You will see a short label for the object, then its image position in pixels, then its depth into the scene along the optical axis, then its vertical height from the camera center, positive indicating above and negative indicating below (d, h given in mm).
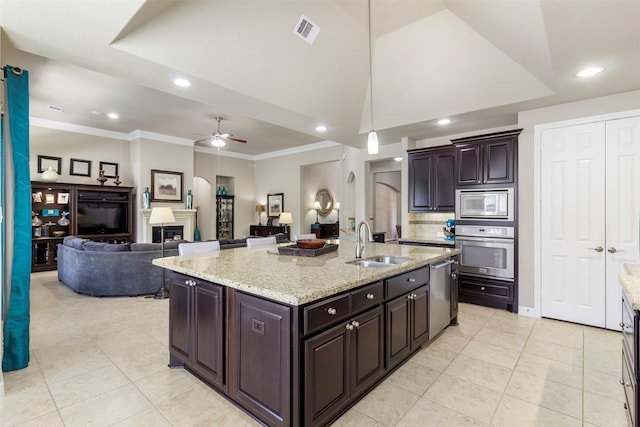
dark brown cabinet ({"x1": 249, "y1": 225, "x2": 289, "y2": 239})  9633 -524
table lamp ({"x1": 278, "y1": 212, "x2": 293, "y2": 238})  8656 -123
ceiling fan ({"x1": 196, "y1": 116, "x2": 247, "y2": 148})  6022 +1541
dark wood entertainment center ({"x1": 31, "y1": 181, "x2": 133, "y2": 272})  6574 +47
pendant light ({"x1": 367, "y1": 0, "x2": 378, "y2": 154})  3087 +734
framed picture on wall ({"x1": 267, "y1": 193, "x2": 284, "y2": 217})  9859 +317
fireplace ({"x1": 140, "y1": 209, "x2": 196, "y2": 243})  7461 -321
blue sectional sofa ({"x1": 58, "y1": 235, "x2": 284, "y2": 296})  4734 -860
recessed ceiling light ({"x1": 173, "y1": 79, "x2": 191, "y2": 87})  2975 +1307
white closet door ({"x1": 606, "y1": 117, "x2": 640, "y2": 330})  3307 +124
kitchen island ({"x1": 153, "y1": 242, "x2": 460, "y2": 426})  1667 -751
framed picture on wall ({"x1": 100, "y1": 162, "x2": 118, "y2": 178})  7438 +1118
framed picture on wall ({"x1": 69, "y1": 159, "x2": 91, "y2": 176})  7044 +1094
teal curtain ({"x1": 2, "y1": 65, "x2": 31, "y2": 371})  2523 -110
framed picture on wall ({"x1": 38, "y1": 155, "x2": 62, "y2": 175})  6648 +1128
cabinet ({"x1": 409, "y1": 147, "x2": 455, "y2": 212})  4703 +538
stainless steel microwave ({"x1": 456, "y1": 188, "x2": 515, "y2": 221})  4086 +132
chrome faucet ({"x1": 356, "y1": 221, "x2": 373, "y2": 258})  2850 -266
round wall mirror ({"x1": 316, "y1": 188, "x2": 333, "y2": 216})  10539 +439
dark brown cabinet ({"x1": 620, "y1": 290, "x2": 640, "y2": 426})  1352 -732
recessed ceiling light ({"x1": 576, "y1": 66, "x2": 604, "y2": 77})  2850 +1354
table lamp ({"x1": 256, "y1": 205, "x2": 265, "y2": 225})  10203 +175
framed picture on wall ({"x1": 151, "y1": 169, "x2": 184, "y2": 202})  7676 +729
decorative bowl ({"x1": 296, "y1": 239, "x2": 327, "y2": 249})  3188 -320
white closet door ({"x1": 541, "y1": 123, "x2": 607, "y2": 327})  3508 -123
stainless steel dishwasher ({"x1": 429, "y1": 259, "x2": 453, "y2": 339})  3004 -869
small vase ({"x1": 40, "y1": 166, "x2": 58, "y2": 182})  6422 +822
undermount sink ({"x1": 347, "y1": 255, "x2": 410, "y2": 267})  2758 -449
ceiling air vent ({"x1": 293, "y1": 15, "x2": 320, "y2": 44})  2881 +1790
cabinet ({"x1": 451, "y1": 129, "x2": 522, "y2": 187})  4051 +766
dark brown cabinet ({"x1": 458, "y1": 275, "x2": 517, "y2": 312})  4109 -1101
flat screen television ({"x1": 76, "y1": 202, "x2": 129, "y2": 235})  7028 -99
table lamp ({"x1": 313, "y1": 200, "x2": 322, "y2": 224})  10242 +257
